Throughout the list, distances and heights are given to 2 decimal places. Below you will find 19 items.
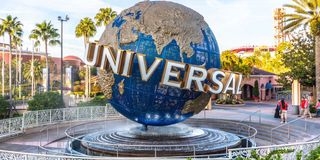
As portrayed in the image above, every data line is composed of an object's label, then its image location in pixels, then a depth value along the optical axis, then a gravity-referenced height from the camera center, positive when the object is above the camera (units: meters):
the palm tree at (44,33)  42.09 +7.01
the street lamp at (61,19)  28.55 +5.92
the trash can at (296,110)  23.25 -1.90
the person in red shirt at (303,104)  20.98 -1.33
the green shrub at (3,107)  24.72 -1.68
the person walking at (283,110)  18.75 -1.53
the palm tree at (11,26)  43.84 +8.22
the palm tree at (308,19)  25.22 +5.57
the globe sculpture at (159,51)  11.61 +1.26
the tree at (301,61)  29.97 +2.37
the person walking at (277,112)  21.91 -1.92
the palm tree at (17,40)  47.14 +6.90
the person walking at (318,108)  21.28 -1.62
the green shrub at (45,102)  23.95 -1.26
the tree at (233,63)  37.62 +2.51
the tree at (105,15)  41.06 +9.04
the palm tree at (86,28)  42.56 +7.58
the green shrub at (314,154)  6.37 -1.45
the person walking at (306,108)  20.66 -1.58
